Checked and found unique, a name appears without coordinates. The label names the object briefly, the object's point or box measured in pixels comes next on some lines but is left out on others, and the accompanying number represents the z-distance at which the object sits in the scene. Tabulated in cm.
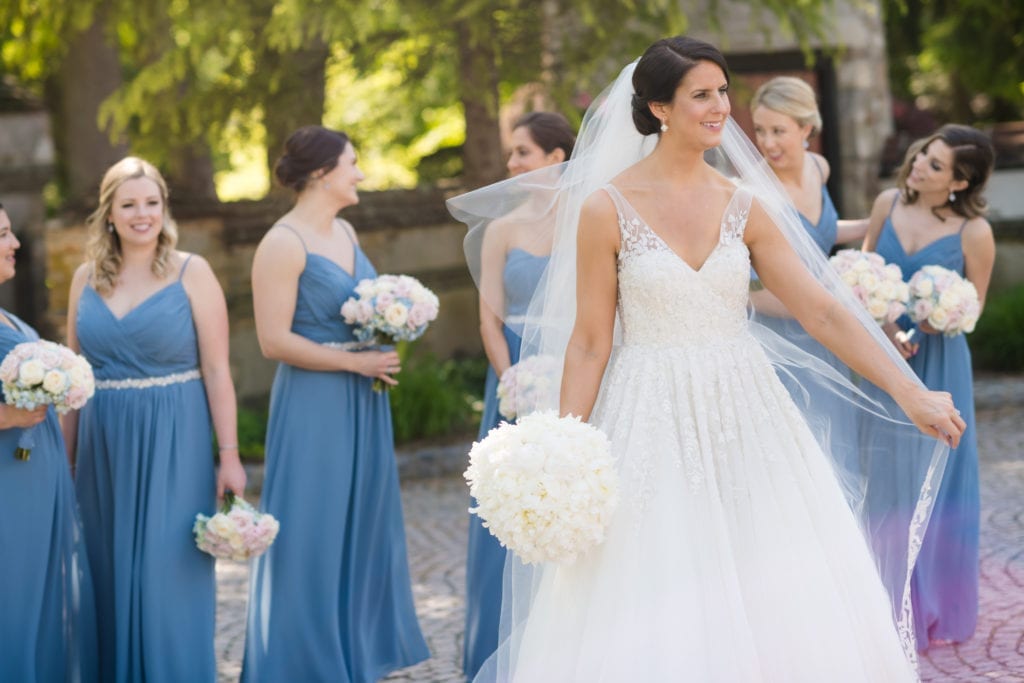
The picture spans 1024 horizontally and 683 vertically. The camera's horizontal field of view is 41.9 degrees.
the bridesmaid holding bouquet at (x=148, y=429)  516
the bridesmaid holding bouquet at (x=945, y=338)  588
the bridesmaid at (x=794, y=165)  591
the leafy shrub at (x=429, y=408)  1115
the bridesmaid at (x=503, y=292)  542
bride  359
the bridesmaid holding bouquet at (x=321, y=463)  557
